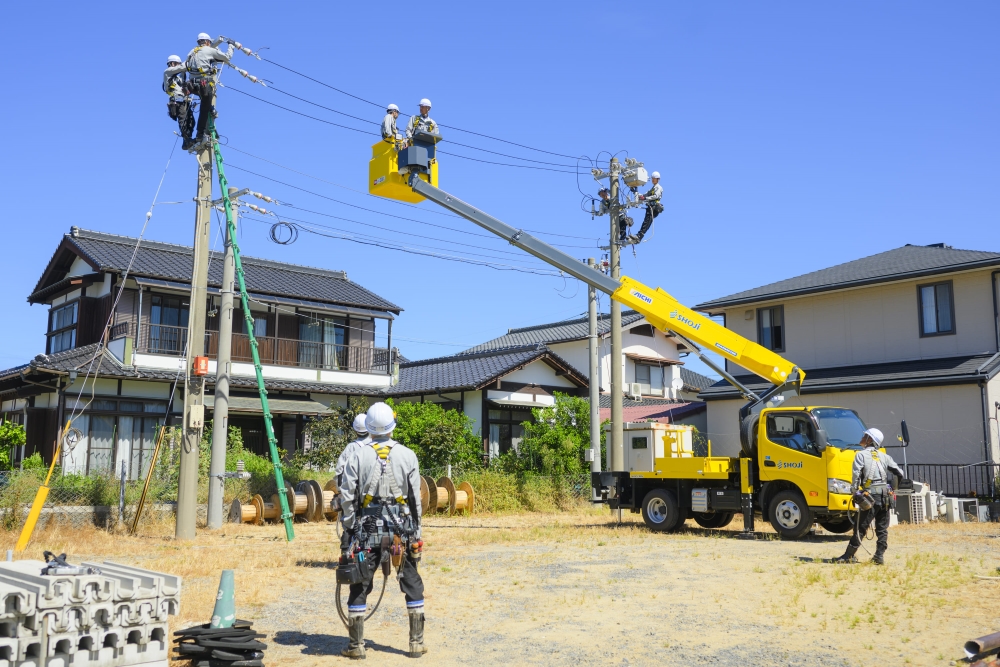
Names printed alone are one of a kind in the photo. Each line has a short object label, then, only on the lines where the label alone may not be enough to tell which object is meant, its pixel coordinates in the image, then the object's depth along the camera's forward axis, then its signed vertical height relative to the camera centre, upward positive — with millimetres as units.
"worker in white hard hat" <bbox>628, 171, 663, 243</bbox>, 21016 +6219
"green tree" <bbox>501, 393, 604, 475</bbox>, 23562 +721
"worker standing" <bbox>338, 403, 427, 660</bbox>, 6781 -402
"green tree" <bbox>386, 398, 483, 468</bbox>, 24562 +846
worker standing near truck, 11641 -313
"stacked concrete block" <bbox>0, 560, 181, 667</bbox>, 5359 -963
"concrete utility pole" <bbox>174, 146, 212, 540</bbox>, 14781 +1601
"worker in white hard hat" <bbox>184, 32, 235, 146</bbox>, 14750 +6600
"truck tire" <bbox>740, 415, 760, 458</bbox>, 15297 +560
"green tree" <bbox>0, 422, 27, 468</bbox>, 20141 +652
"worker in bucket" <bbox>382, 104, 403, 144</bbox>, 12949 +4969
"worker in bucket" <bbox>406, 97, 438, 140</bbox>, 12891 +5058
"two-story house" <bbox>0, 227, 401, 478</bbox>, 23031 +3538
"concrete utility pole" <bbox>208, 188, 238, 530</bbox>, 15875 +1203
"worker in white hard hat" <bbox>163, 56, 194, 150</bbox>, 14766 +6281
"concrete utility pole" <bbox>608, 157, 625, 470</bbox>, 19845 +1856
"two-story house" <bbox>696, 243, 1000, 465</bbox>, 20594 +3329
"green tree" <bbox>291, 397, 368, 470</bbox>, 24422 +827
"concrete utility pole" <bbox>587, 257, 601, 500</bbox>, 20906 +1829
